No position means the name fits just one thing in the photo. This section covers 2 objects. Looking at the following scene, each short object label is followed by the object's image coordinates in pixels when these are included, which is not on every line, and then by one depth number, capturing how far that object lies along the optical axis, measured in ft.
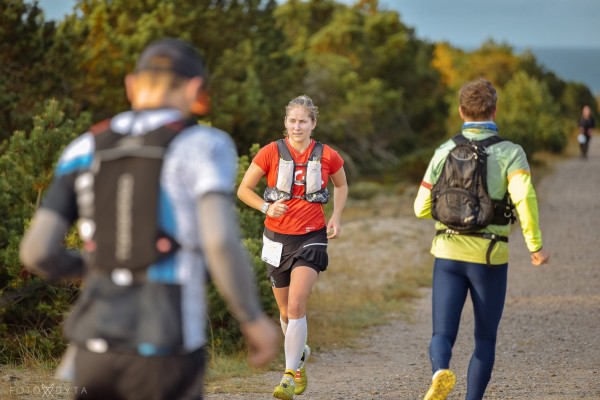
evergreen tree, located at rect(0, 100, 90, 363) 52.11
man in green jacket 34.96
